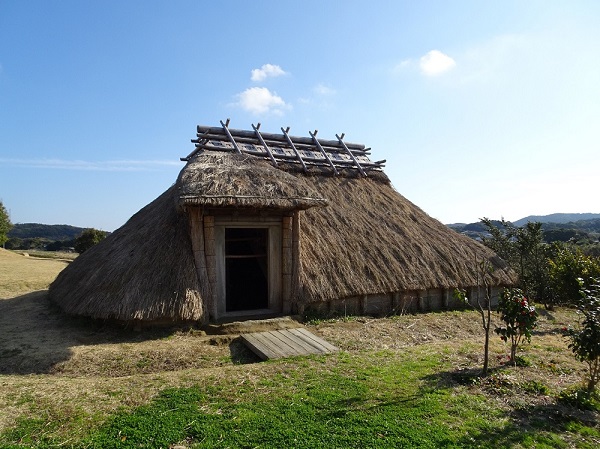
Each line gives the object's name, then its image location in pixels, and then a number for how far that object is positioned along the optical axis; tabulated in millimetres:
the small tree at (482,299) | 11215
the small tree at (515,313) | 6254
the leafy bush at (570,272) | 11719
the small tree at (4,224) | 29591
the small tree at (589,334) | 5435
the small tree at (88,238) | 28797
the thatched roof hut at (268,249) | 7840
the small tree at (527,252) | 13320
